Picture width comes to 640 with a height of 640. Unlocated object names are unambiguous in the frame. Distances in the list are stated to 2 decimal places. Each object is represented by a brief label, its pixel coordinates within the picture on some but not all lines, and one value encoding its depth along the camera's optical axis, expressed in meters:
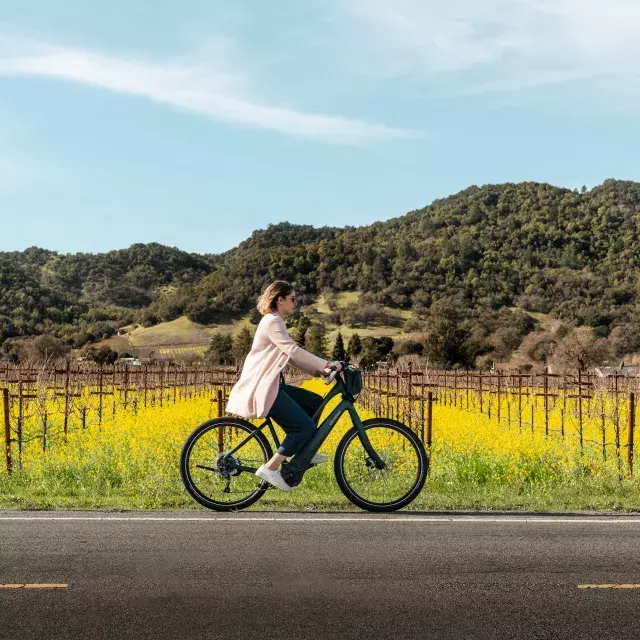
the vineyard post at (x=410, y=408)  16.06
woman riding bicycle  7.53
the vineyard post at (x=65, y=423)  19.13
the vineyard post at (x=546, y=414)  26.02
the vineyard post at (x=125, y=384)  33.88
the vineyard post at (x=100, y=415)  24.77
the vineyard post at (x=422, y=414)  15.17
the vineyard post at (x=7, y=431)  13.27
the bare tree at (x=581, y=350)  91.81
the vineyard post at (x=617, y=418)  16.10
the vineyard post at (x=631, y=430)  13.63
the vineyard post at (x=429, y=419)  13.88
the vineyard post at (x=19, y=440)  13.77
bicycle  7.88
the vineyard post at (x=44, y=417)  16.32
